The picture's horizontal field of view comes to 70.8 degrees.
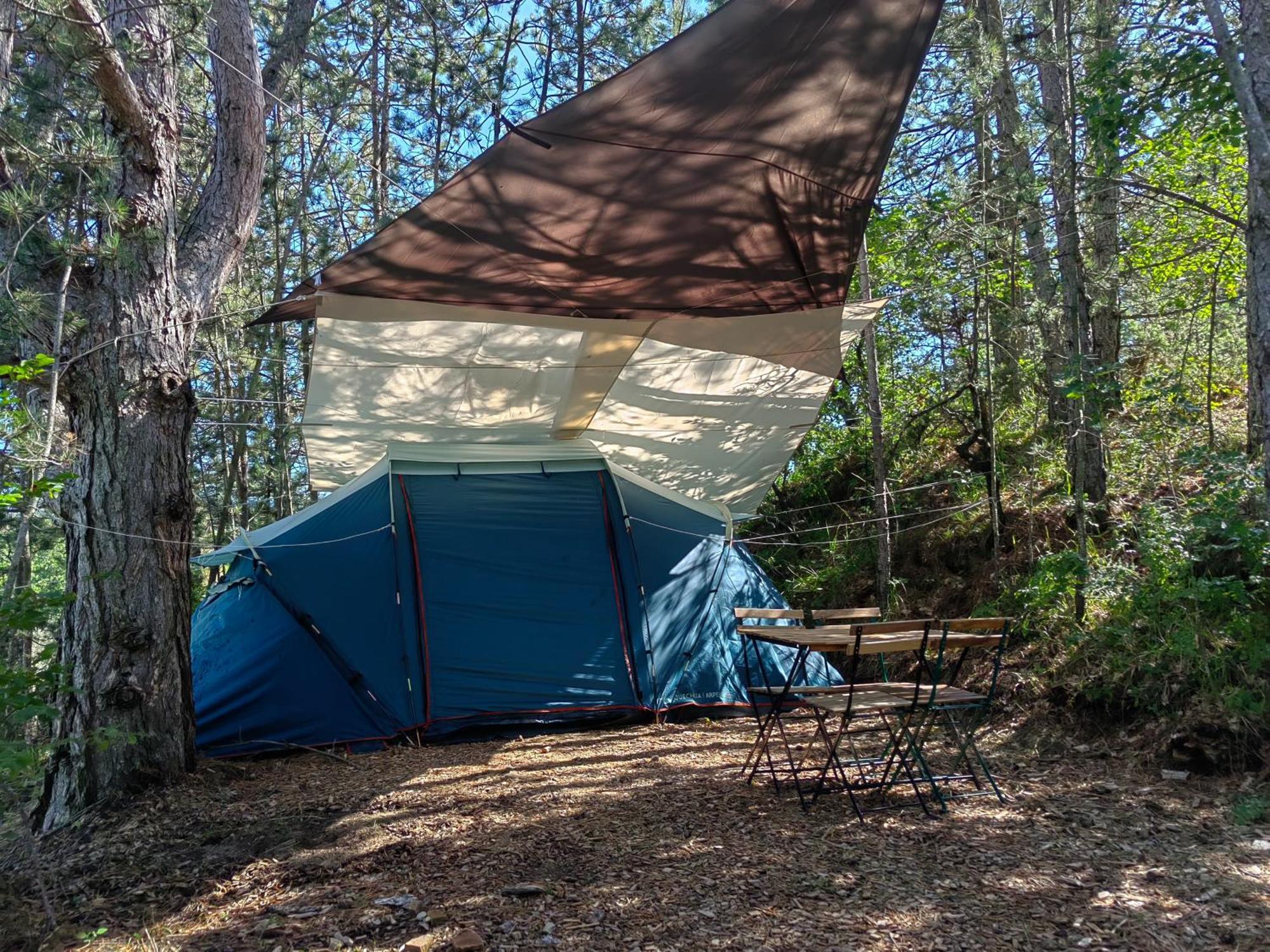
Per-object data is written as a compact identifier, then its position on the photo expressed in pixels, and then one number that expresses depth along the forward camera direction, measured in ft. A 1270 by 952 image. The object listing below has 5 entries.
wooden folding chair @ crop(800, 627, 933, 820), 10.34
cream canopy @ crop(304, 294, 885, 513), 14.99
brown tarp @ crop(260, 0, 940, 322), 10.30
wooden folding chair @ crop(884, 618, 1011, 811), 10.50
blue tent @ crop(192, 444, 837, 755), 16.34
